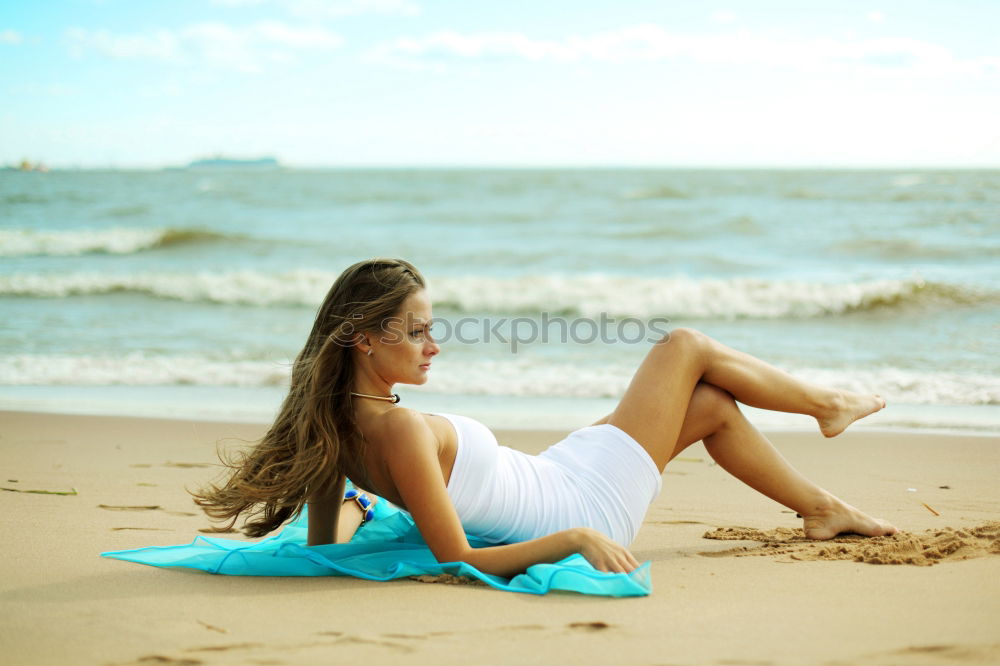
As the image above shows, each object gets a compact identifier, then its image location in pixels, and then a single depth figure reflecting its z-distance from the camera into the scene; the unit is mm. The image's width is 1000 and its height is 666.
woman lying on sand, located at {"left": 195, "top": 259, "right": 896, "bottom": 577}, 3057
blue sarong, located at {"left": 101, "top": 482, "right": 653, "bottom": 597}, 2939
